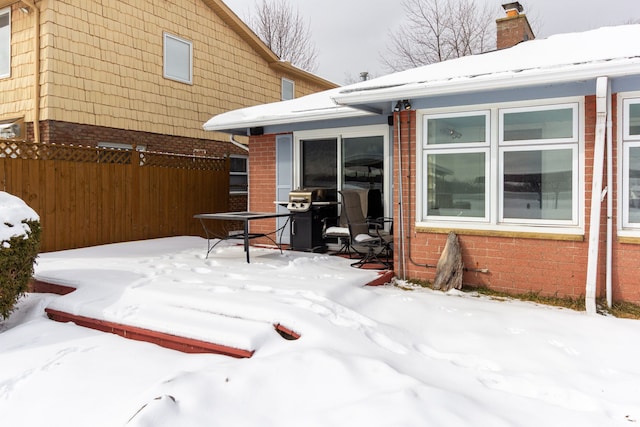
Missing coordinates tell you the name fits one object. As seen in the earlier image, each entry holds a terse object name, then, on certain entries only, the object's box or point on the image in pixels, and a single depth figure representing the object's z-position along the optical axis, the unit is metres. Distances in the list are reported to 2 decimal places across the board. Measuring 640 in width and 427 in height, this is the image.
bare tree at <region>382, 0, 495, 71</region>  23.09
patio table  6.89
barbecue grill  7.75
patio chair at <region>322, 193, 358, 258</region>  7.29
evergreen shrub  4.79
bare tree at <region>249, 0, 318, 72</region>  28.23
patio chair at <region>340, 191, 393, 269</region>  6.72
